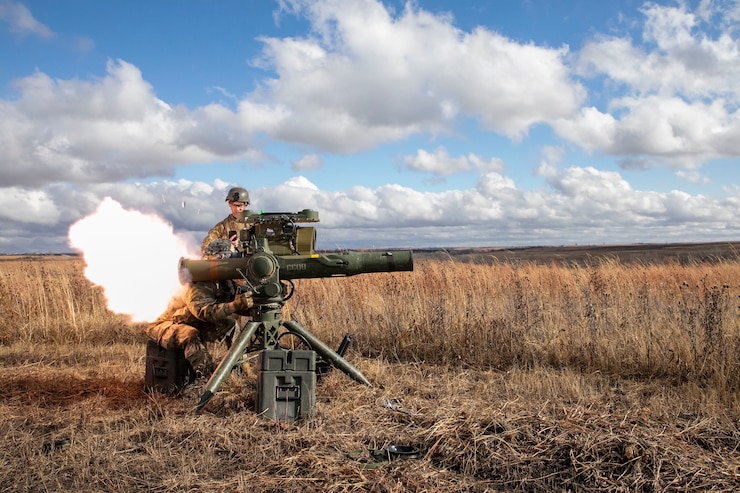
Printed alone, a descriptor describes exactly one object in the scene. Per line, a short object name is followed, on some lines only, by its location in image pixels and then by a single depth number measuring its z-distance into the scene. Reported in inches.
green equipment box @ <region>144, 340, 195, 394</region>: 214.0
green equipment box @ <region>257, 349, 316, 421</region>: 177.8
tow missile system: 195.5
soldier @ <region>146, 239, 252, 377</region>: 206.5
